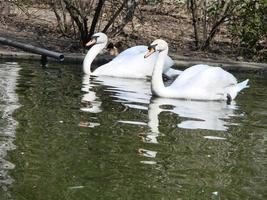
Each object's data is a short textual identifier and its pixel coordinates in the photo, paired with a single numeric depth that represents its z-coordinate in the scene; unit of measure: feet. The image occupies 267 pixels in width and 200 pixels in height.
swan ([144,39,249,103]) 34.47
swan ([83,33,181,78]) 44.09
